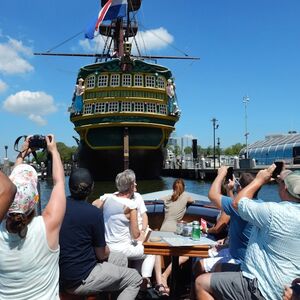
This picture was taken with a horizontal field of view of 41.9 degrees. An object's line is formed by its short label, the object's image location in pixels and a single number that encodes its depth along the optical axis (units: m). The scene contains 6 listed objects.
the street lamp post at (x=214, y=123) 49.30
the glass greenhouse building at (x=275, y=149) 40.97
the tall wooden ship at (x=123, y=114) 27.66
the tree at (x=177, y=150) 104.79
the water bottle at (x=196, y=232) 3.57
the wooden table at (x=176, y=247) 3.34
